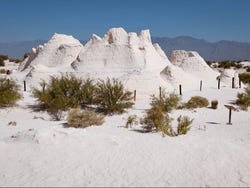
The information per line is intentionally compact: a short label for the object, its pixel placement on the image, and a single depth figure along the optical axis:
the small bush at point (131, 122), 11.18
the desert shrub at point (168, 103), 14.81
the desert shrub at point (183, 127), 9.98
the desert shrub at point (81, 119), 10.25
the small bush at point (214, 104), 16.31
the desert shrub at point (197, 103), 15.93
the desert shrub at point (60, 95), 13.66
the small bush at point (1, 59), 42.59
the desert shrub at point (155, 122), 10.23
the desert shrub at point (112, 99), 14.30
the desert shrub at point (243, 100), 16.65
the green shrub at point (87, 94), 14.96
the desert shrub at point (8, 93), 13.99
